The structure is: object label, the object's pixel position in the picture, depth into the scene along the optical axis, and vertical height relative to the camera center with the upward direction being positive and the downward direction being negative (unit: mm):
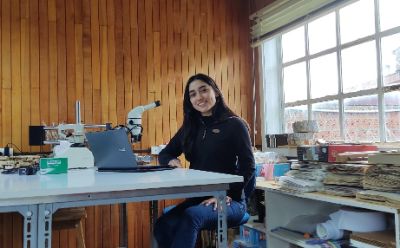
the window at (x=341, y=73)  2631 +459
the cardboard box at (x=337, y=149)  2258 -118
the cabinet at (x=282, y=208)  2559 -535
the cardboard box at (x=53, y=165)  1774 -148
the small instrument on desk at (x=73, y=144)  2121 -62
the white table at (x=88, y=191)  1214 -200
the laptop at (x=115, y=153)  1851 -99
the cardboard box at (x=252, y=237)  2874 -819
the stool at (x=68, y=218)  2549 -566
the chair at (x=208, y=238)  3326 -954
